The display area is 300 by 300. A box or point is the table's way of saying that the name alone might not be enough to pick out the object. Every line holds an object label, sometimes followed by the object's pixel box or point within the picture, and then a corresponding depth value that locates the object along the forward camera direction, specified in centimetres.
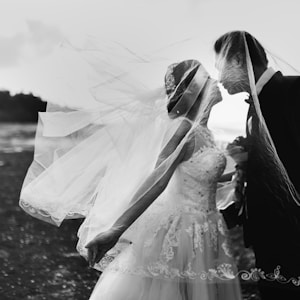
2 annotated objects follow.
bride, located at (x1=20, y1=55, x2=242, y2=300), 268
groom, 274
